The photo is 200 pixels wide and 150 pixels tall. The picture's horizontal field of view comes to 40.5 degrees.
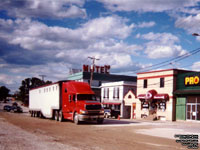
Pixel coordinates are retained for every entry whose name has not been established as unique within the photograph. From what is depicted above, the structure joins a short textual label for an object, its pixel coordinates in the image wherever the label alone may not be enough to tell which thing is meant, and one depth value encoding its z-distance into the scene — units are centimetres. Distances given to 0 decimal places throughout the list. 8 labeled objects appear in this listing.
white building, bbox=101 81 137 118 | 5375
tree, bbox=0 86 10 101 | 17812
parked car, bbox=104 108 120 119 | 4484
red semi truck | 2415
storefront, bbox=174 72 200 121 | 3619
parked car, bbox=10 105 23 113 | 6015
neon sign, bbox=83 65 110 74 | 8052
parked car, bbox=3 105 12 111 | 6268
